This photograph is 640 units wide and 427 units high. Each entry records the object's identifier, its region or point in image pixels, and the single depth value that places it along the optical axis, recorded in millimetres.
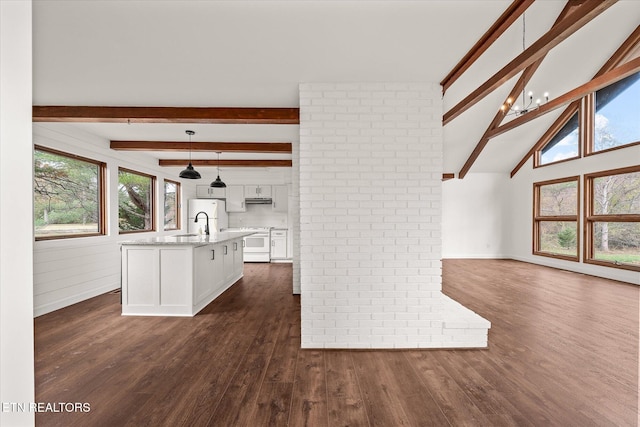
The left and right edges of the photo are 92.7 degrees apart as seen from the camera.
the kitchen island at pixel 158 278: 3732
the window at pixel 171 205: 7332
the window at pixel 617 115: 5393
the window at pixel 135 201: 5739
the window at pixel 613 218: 5379
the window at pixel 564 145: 6598
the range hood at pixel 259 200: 8416
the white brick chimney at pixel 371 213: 2838
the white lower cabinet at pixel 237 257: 5634
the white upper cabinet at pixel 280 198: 8445
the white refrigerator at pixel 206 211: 7918
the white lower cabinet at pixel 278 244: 8141
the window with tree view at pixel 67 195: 4004
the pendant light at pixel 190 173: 4702
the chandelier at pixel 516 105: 4914
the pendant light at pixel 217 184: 6078
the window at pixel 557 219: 6668
